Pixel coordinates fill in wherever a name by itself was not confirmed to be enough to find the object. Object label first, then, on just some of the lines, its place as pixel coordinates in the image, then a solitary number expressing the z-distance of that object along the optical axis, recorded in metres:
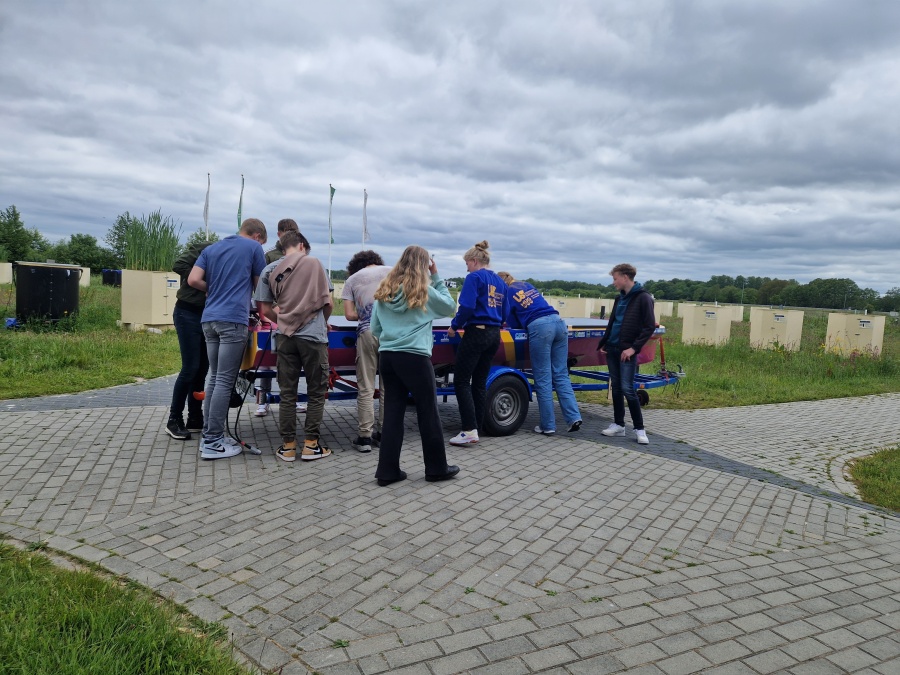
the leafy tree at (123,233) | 17.31
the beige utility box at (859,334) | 19.36
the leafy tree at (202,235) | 29.33
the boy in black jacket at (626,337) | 6.95
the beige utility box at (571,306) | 29.47
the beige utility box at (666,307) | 46.47
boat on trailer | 6.38
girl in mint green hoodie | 5.04
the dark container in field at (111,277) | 43.18
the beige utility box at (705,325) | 22.67
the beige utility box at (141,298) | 16.02
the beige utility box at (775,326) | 21.28
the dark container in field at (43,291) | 14.07
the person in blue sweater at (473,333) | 6.40
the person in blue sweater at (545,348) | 7.18
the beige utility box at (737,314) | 40.95
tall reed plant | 17.14
